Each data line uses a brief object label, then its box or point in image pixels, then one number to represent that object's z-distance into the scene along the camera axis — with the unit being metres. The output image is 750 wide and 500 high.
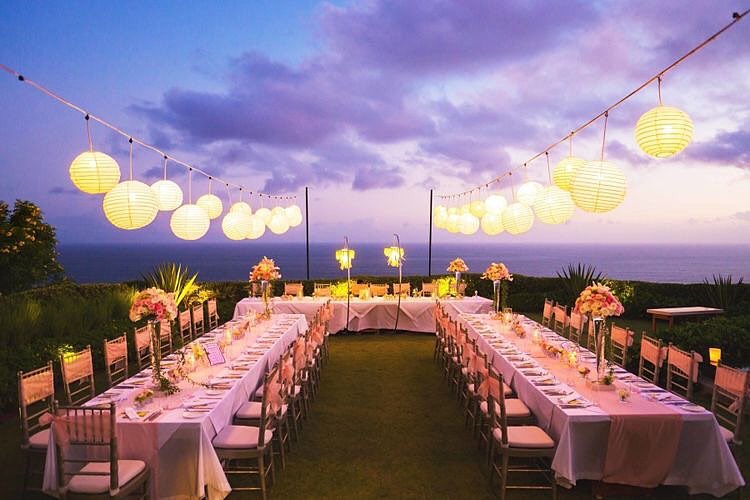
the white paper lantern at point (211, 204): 8.09
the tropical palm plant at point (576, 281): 13.86
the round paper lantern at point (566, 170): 5.56
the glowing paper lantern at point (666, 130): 4.16
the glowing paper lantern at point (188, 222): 6.79
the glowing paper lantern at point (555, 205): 6.28
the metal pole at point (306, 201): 15.93
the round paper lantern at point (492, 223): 8.94
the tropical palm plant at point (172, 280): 12.21
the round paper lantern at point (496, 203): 8.72
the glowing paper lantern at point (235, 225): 9.05
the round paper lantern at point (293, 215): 11.45
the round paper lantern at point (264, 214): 10.50
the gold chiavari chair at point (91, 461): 3.41
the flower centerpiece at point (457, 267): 11.71
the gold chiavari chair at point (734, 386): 4.06
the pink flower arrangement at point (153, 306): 4.55
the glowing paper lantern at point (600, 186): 4.65
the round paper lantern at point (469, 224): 10.87
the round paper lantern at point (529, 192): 6.69
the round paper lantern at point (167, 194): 6.24
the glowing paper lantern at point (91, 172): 4.71
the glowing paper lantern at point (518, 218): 7.62
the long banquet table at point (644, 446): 3.97
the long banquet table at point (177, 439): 3.81
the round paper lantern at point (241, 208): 9.66
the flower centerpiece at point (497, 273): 9.17
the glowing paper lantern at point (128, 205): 4.99
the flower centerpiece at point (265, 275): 9.34
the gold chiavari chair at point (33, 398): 4.07
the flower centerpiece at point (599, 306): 4.82
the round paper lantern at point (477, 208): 10.65
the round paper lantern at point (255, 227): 9.58
